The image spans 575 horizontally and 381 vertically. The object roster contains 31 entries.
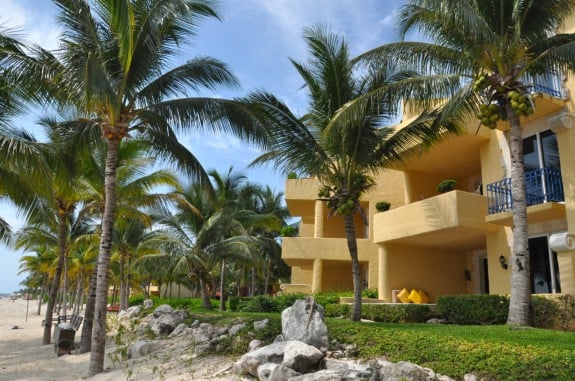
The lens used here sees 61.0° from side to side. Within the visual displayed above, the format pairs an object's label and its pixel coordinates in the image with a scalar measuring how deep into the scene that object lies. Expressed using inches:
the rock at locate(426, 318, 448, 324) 536.4
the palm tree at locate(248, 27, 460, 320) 487.2
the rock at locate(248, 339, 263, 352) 401.4
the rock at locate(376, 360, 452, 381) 275.3
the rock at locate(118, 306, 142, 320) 856.1
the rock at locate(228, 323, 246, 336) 463.1
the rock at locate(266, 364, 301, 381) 302.5
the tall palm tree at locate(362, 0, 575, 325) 397.7
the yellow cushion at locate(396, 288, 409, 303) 679.7
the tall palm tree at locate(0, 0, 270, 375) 418.3
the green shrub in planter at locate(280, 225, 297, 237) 1003.3
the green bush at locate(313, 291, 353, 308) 741.8
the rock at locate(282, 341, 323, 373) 315.9
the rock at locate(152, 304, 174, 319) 620.4
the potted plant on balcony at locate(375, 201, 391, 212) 737.6
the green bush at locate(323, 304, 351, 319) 636.0
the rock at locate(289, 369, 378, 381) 279.9
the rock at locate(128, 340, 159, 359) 477.7
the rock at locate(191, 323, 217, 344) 471.8
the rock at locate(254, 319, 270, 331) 445.9
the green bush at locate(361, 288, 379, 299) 796.0
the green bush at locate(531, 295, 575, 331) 448.8
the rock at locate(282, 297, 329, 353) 358.0
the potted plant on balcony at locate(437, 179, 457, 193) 627.2
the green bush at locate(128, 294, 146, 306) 1671.6
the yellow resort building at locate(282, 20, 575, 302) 513.7
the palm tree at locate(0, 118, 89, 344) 432.8
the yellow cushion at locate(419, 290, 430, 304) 692.5
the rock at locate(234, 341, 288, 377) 332.8
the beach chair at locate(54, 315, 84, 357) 583.6
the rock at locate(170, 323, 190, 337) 543.1
